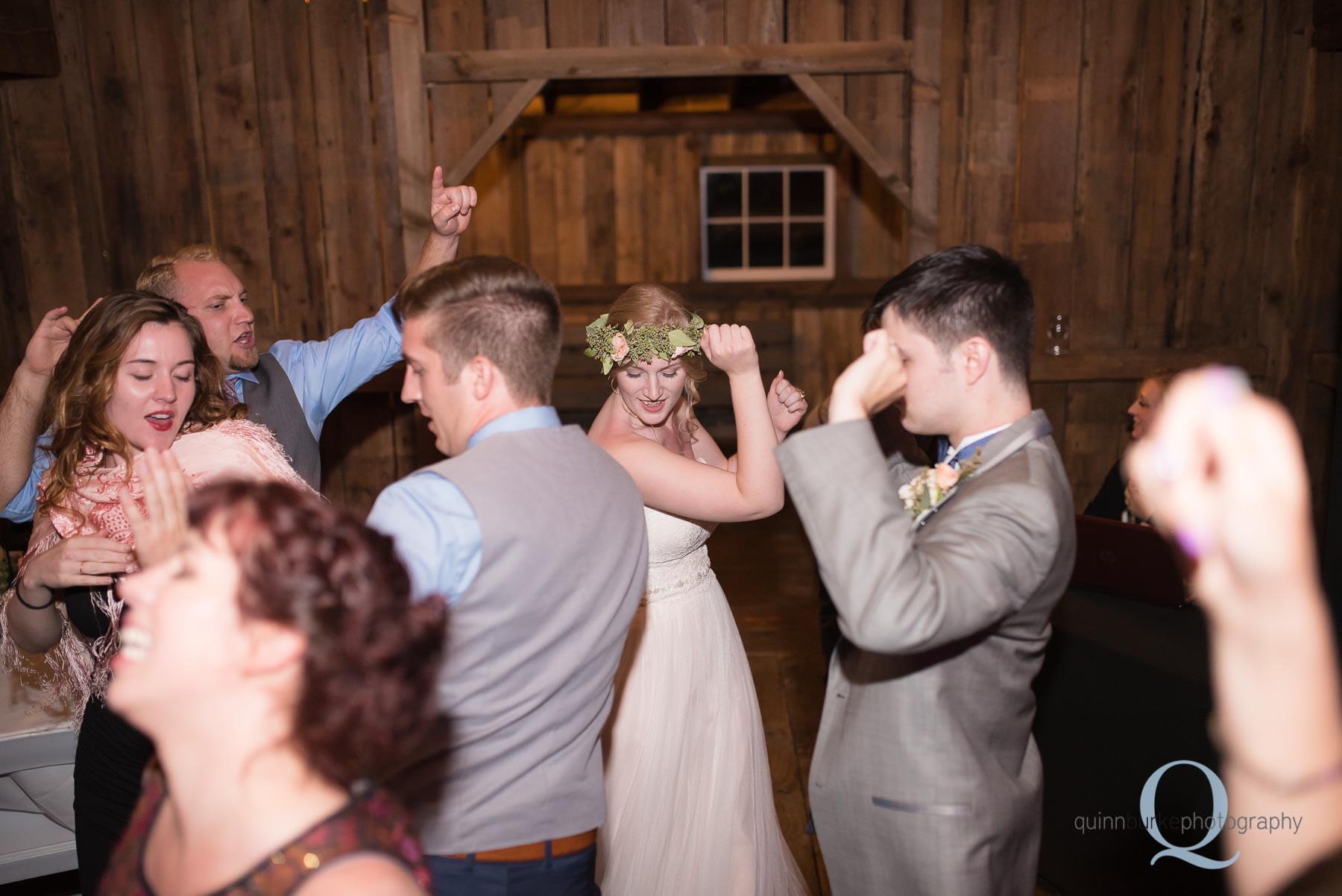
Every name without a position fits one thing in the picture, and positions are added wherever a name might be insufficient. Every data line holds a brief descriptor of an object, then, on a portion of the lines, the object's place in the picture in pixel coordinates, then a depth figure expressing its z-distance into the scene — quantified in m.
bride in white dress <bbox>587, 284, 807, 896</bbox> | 2.37
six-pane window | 8.45
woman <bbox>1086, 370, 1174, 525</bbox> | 3.28
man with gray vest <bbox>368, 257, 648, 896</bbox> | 1.38
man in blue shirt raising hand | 2.70
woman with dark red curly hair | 1.02
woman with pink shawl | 1.90
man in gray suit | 1.39
